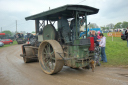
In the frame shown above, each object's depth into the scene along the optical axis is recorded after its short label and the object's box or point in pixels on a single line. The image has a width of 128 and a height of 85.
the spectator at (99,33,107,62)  6.59
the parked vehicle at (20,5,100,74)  4.46
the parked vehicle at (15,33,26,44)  24.20
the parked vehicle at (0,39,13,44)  25.43
